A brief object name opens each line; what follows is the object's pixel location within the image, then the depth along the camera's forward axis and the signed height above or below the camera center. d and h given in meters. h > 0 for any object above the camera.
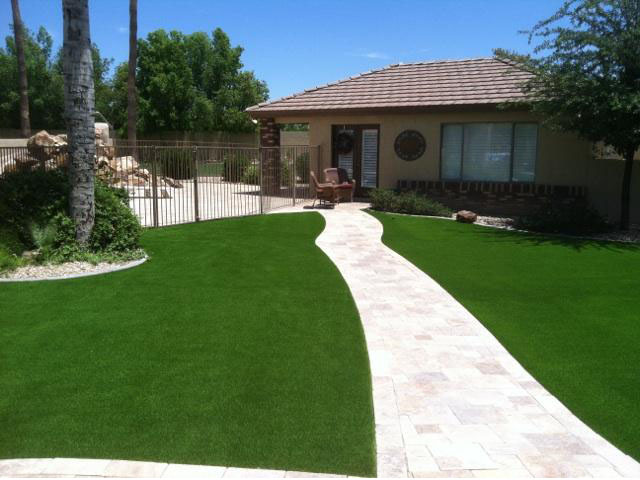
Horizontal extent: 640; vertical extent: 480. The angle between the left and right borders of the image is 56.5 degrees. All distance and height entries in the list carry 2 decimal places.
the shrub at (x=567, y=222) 13.28 -1.32
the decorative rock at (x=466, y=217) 14.45 -1.33
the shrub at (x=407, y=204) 15.54 -1.13
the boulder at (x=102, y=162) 18.91 -0.18
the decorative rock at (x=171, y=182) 17.30 -0.74
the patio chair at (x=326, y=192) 16.42 -0.89
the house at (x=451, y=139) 15.22 +0.62
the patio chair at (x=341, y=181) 17.23 -0.63
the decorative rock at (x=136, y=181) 19.64 -0.80
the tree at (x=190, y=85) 42.03 +5.51
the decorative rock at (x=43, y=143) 14.73 +0.40
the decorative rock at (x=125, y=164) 20.39 -0.25
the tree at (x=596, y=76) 11.84 +1.80
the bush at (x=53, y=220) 9.06 -0.99
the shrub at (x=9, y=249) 8.48 -1.39
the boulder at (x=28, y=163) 11.67 -0.16
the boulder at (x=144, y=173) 20.98 -0.56
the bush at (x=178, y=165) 14.82 -0.20
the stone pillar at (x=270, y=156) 19.01 +0.09
